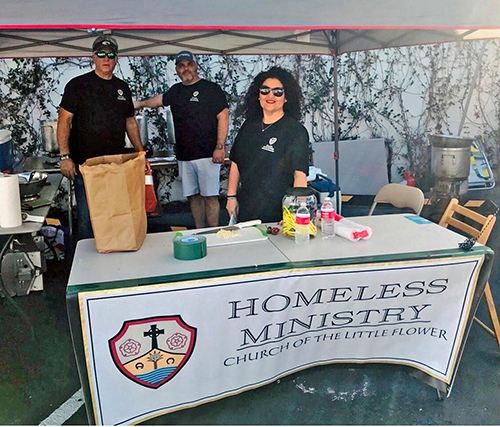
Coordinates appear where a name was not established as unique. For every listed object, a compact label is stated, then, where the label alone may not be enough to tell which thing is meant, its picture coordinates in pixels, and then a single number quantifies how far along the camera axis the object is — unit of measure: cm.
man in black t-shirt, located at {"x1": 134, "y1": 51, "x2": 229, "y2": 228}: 385
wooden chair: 246
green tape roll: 202
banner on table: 182
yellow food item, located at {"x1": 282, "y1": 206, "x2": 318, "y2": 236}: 228
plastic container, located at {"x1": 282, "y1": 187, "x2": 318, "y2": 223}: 226
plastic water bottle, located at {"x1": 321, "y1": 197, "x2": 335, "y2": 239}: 228
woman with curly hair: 267
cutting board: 221
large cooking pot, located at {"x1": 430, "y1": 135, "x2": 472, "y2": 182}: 545
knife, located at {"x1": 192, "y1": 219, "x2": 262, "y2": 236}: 235
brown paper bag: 191
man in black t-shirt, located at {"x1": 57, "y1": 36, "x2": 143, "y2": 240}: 315
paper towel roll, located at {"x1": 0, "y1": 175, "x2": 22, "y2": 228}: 260
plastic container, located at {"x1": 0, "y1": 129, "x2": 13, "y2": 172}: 367
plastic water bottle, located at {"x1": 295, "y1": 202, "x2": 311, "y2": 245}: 217
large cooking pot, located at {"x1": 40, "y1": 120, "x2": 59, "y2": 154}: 453
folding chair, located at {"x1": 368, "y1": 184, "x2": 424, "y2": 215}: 297
